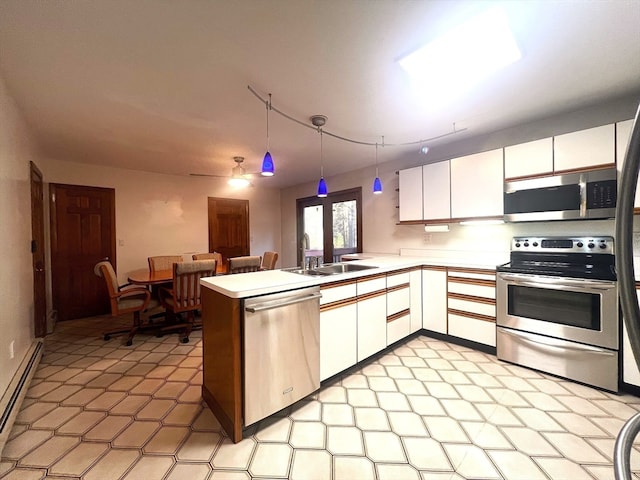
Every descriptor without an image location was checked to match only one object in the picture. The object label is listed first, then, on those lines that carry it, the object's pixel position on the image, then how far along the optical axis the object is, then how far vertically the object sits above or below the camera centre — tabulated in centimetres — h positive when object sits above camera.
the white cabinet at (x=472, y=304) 268 -74
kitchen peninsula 163 -66
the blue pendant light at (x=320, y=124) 259 +113
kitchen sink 246 -31
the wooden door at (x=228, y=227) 537 +23
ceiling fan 362 +83
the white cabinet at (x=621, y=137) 212 +75
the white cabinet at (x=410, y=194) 348 +54
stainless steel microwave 222 +31
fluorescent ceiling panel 155 +115
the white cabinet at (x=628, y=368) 200 -103
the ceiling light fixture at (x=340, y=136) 227 +116
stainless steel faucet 241 -10
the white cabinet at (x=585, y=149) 222 +71
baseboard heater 173 -109
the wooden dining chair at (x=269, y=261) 410 -36
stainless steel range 210 -66
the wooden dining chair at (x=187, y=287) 298 -55
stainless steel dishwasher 164 -75
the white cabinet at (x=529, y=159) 251 +71
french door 473 +27
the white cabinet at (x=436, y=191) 319 +53
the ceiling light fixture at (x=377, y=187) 332 +60
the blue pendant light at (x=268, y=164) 238 +65
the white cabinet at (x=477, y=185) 281 +53
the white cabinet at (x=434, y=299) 301 -74
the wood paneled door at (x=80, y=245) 389 -6
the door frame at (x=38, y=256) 298 -17
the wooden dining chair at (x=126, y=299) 297 -67
